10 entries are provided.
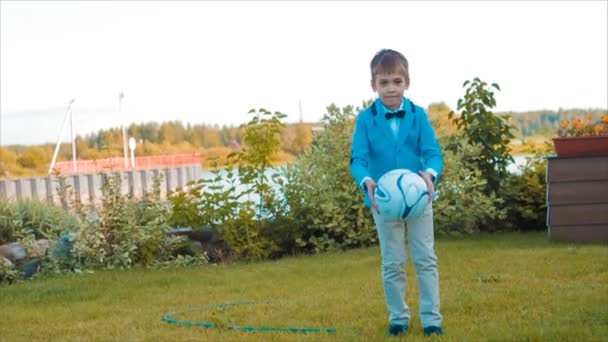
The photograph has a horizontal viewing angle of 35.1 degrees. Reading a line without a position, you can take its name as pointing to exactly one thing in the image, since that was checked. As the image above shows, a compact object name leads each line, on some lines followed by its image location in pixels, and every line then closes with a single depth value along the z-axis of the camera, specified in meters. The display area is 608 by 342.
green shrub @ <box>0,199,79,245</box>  9.85
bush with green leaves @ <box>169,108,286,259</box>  9.80
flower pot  9.38
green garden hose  5.37
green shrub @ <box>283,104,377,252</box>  9.98
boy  4.97
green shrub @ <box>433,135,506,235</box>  10.13
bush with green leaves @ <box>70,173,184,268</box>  9.21
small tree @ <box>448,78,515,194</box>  10.98
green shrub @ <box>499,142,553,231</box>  10.76
